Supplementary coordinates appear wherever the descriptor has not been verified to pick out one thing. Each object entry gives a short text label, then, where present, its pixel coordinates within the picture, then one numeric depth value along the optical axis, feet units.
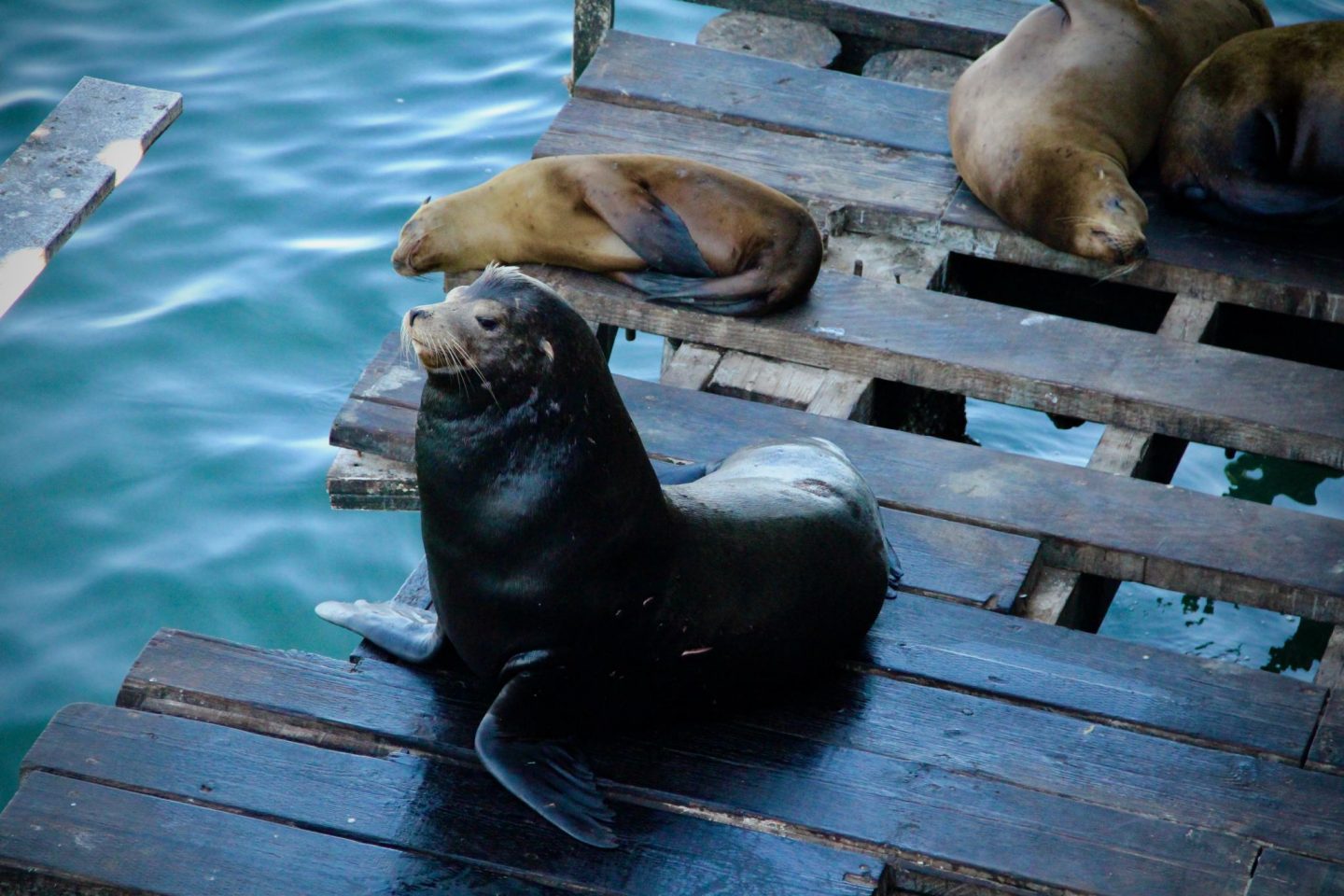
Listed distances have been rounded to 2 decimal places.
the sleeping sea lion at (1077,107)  29.94
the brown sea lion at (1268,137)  30.14
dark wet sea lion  17.53
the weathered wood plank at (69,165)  24.26
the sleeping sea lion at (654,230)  27.53
